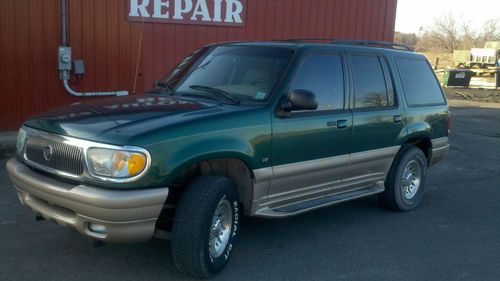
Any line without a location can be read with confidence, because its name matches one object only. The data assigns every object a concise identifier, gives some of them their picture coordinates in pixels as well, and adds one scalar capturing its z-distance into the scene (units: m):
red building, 8.89
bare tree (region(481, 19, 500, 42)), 62.72
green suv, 3.64
